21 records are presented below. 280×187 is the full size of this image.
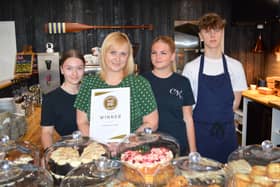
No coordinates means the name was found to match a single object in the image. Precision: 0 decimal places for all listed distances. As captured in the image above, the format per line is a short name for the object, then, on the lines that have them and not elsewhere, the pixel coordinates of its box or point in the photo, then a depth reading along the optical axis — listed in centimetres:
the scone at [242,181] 111
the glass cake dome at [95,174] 110
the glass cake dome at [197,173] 112
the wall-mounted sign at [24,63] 474
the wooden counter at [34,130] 197
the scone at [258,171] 113
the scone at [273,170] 109
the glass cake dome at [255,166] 109
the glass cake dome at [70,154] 122
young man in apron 228
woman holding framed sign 173
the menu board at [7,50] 484
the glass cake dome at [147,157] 116
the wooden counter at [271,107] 354
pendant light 475
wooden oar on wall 481
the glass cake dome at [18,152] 126
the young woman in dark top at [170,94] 200
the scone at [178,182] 109
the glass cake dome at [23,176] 101
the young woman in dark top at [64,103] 183
